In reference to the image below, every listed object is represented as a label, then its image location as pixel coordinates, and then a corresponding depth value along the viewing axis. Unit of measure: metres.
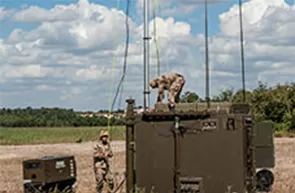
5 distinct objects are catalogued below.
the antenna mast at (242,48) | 12.50
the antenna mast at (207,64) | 12.06
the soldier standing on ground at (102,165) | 15.45
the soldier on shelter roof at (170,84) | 12.71
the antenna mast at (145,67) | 12.40
